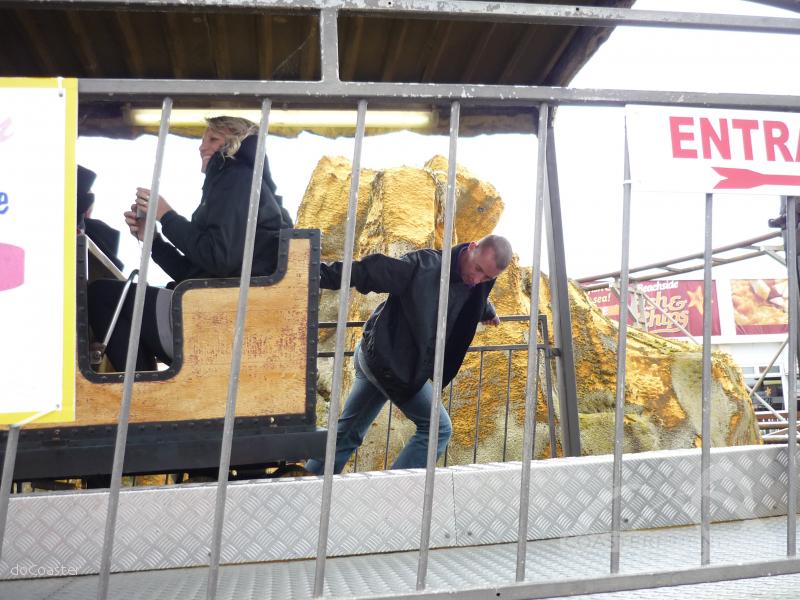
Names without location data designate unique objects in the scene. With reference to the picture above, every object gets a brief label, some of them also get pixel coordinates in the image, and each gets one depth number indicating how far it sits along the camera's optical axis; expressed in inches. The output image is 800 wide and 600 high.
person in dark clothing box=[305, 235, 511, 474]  145.2
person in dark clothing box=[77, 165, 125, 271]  133.6
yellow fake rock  259.4
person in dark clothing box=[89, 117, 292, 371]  110.6
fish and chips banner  457.6
